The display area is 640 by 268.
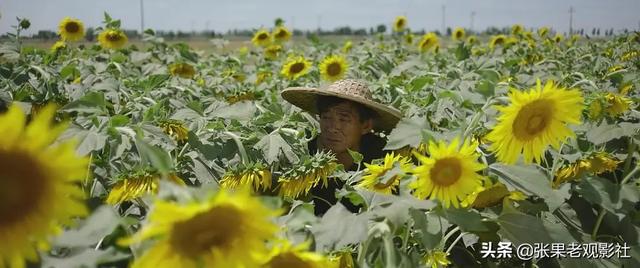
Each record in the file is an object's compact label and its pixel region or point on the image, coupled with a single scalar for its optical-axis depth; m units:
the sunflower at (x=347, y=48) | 8.30
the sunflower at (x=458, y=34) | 8.09
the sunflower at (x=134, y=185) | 1.07
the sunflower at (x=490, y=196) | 1.20
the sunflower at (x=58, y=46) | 5.07
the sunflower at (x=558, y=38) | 7.78
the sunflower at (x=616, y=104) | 2.08
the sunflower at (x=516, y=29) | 7.54
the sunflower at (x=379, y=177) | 1.29
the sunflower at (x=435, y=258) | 1.19
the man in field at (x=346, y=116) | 2.22
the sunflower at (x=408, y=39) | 7.97
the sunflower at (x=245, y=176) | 1.28
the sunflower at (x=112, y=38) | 4.43
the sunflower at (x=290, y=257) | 0.75
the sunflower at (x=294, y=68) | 3.81
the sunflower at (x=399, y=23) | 7.76
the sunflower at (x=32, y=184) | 0.62
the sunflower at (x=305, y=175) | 1.35
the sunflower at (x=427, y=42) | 6.19
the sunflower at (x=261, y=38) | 5.84
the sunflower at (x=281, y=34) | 5.82
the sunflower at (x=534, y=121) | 1.11
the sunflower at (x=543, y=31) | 7.84
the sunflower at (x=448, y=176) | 1.03
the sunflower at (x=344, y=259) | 1.07
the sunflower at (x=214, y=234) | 0.64
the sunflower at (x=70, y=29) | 4.53
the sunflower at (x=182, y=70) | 4.41
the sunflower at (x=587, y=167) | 1.52
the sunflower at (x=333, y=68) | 3.71
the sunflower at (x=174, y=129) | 1.54
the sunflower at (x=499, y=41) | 7.44
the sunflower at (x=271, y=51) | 5.92
